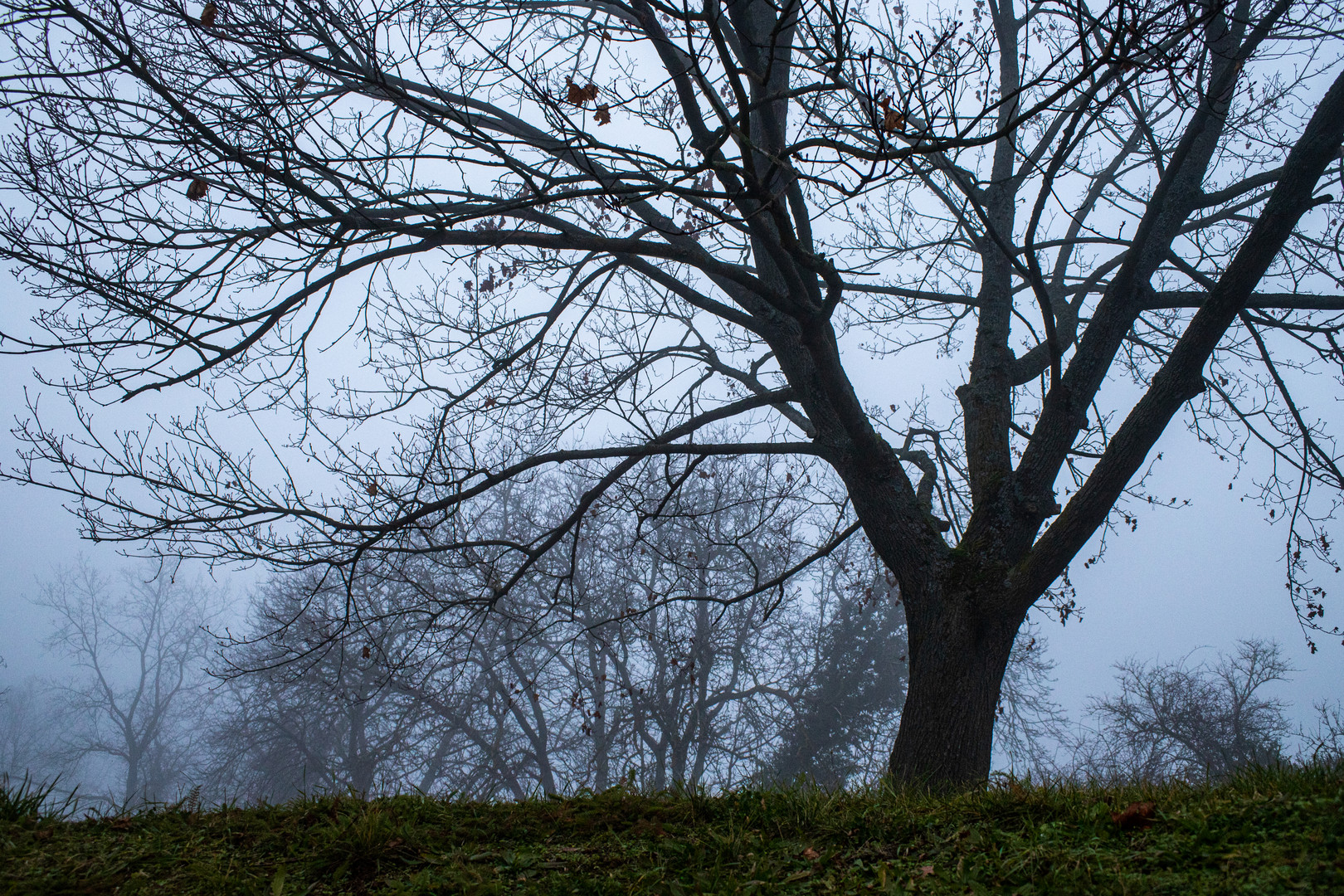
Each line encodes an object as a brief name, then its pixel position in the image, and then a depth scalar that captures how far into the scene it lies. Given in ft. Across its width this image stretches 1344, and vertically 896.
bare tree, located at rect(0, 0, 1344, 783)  10.09
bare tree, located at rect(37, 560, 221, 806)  80.89
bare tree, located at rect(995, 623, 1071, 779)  44.39
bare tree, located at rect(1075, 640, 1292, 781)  41.34
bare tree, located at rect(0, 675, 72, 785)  86.84
